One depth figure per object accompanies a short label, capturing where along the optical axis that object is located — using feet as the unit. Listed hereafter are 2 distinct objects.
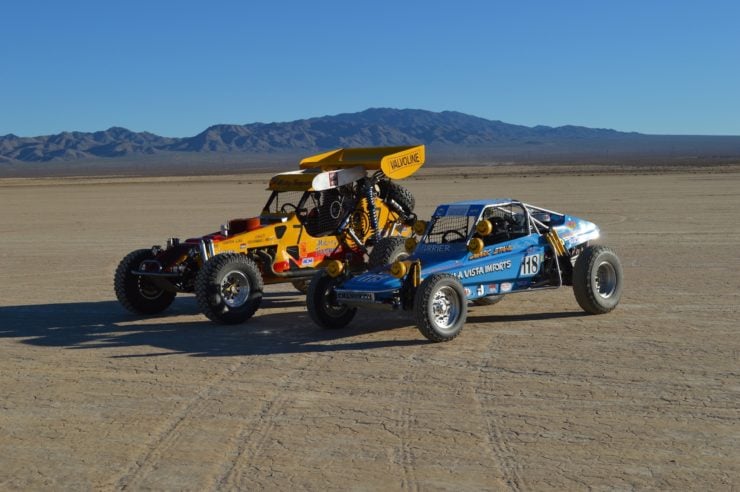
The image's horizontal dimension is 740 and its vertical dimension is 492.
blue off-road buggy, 35.09
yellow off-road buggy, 39.83
